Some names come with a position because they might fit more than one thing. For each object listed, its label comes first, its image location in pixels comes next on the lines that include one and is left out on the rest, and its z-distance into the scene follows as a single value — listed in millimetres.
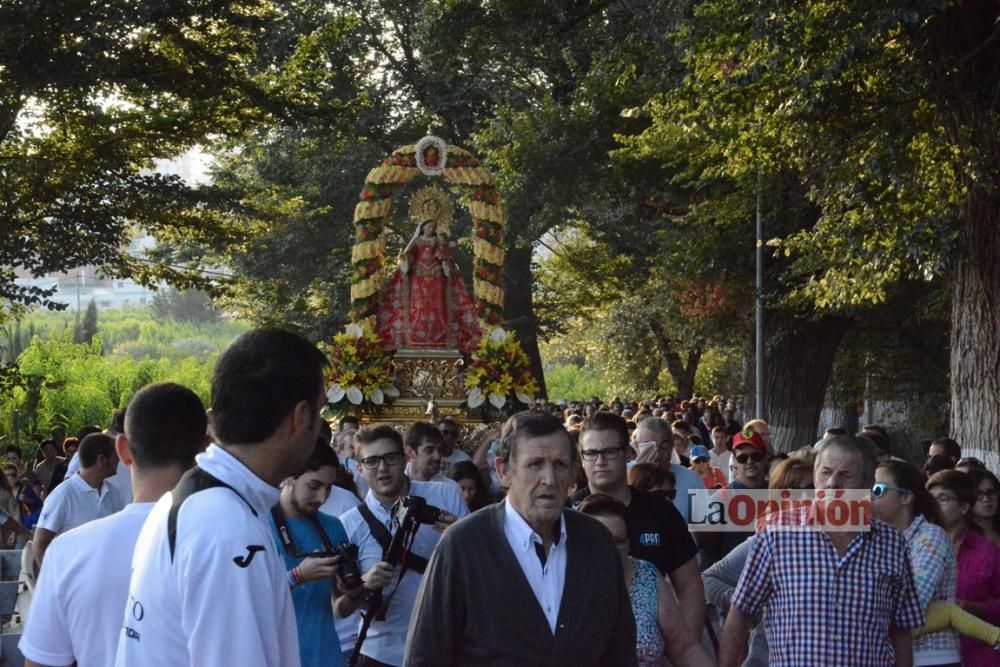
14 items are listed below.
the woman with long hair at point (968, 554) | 7832
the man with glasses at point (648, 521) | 6457
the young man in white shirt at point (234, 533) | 3287
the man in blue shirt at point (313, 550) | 5559
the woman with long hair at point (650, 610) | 5965
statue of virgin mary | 24281
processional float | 22766
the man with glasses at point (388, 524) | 7121
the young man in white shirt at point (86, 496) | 9141
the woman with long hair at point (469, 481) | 9906
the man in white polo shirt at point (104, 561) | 4359
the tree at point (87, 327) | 80400
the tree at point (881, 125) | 16328
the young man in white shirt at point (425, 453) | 9211
